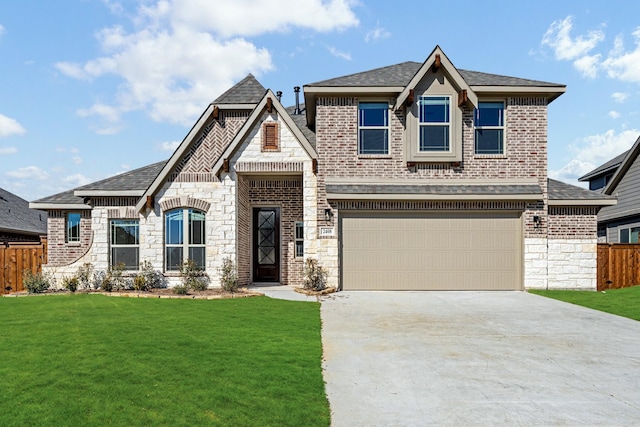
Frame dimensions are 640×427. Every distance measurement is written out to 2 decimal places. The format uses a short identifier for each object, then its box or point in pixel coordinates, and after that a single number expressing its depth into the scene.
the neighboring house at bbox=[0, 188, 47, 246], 25.01
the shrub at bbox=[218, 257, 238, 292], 13.76
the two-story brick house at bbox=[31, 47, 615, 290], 14.27
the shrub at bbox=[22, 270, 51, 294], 13.91
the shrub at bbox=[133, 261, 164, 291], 13.98
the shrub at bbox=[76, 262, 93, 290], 14.35
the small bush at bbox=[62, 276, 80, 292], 13.93
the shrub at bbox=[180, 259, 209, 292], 13.78
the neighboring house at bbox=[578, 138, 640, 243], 21.31
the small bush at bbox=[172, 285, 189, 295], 13.22
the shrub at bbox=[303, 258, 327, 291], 14.09
